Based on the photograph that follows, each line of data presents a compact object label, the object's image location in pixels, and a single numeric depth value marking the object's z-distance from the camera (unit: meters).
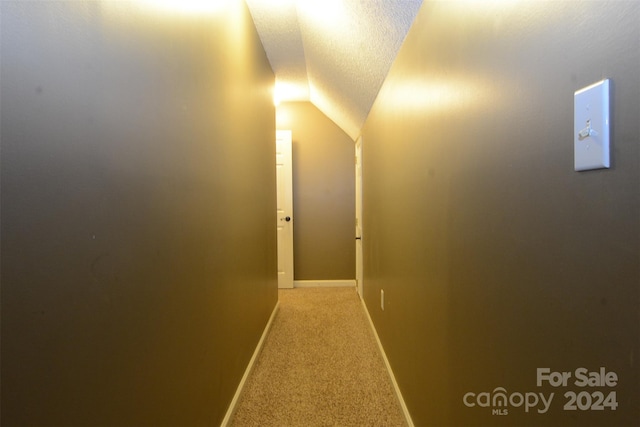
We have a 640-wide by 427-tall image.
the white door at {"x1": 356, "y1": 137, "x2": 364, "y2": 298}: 3.57
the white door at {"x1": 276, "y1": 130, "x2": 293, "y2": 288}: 4.14
